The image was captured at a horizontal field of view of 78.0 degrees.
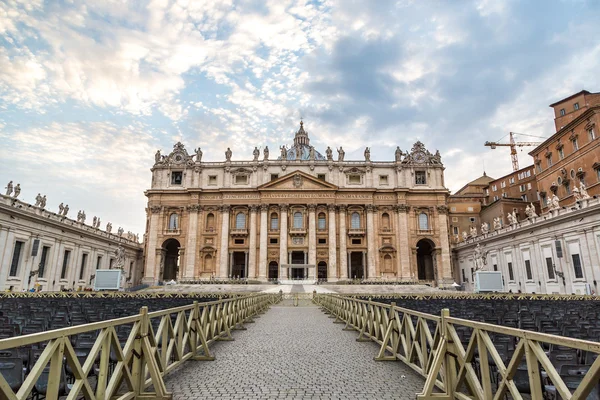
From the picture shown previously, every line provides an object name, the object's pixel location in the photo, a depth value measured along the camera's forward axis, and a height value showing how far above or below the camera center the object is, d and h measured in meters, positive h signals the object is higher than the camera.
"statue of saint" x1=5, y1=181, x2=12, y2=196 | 32.97 +8.58
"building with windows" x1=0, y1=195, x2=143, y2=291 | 33.06 +4.07
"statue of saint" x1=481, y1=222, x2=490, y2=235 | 53.15 +9.00
